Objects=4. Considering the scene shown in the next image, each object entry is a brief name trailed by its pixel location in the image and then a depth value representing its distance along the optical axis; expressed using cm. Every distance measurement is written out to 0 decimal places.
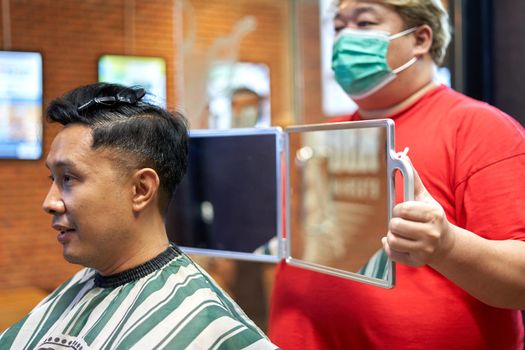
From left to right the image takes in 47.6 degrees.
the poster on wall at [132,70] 302
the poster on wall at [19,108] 273
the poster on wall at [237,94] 383
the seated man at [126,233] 146
